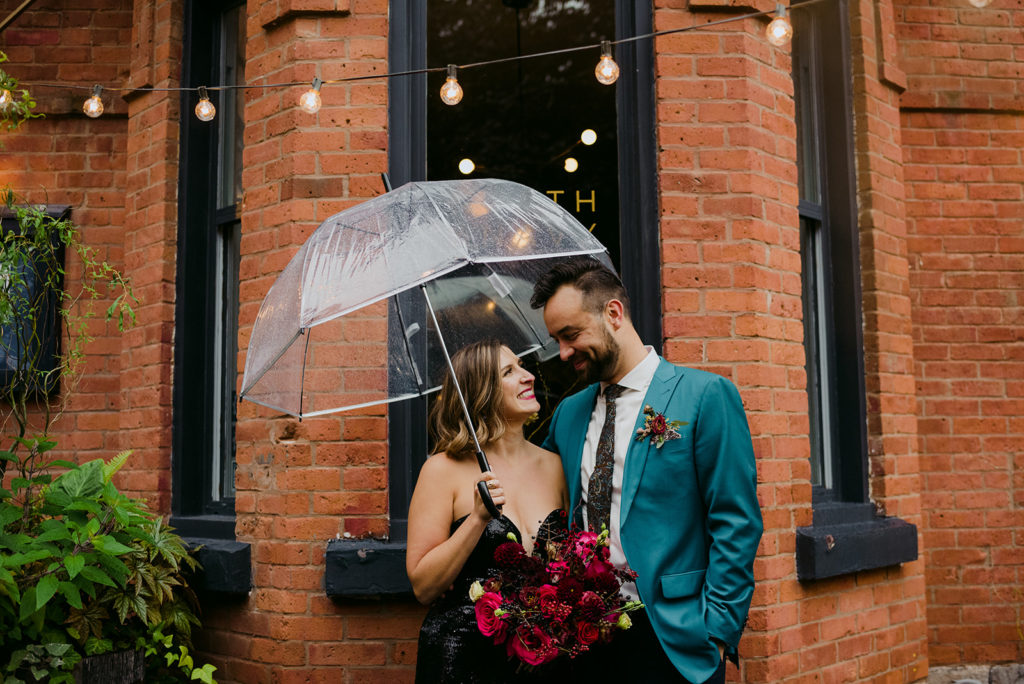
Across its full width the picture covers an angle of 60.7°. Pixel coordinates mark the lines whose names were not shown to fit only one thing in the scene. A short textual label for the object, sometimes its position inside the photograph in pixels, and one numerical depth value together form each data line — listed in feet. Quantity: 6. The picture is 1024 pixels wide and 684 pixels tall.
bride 9.23
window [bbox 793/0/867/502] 15.17
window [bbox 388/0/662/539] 13.26
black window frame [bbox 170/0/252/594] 15.08
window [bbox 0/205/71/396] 15.96
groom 8.52
